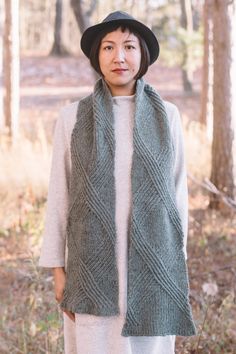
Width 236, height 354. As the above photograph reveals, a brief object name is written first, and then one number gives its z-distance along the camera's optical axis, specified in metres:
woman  2.17
